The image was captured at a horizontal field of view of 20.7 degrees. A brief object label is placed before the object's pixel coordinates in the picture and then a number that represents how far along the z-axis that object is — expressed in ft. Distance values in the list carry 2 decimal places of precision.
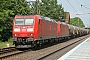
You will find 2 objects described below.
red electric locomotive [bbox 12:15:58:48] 69.41
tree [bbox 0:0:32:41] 118.11
